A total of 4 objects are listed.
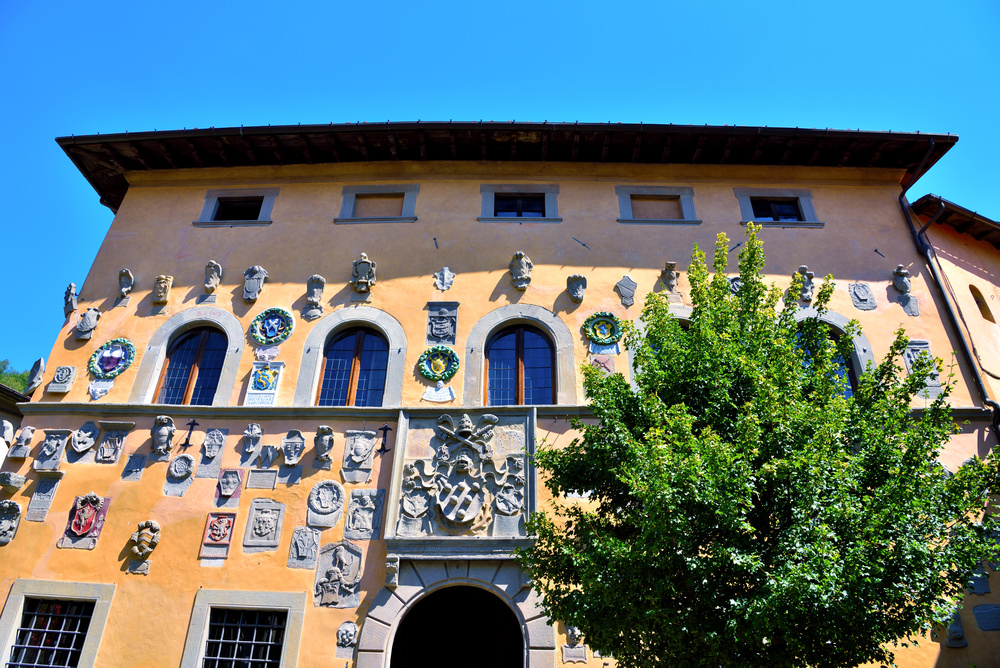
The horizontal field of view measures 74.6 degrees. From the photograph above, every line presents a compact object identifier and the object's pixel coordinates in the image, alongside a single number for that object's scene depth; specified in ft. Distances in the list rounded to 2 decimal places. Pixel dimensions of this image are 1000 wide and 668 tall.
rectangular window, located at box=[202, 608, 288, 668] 29.35
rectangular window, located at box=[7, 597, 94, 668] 30.30
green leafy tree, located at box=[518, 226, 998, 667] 18.97
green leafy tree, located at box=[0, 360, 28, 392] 109.29
